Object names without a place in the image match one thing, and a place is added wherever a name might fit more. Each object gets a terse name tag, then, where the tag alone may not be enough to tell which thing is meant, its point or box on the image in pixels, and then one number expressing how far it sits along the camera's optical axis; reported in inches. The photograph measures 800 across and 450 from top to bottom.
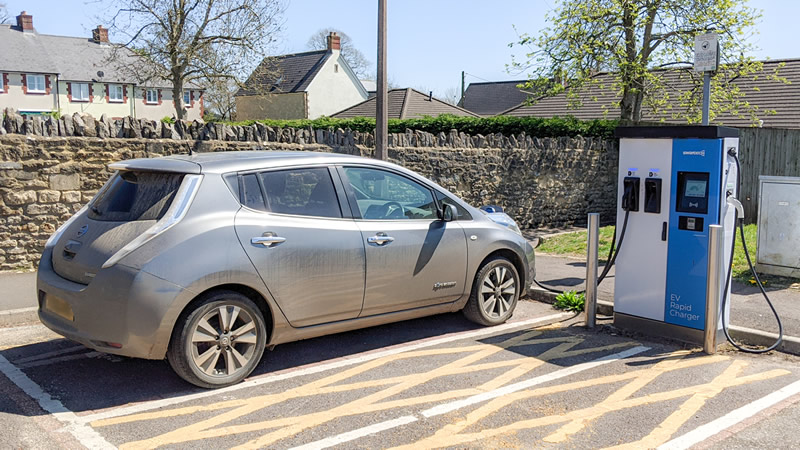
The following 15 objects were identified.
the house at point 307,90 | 1754.4
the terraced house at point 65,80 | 2235.0
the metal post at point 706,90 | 333.0
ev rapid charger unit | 239.5
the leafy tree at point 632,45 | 668.7
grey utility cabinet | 348.5
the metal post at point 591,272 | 266.5
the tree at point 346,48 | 3112.7
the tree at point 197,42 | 1015.0
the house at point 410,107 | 1046.4
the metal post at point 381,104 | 440.8
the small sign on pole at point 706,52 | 318.7
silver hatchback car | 189.8
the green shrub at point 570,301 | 303.8
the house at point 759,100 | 800.3
